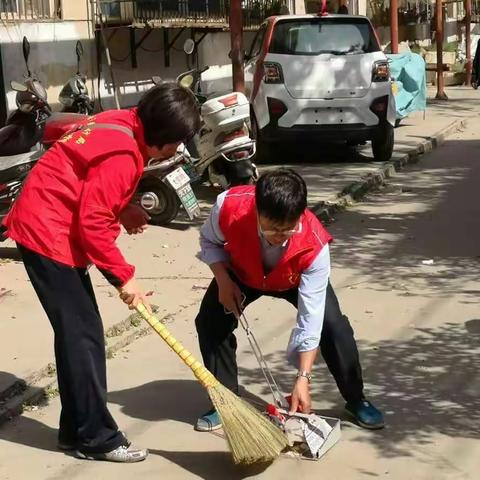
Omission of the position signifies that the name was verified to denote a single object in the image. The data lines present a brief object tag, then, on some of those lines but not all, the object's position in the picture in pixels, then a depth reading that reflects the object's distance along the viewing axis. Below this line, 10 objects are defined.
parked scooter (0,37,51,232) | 7.73
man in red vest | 3.82
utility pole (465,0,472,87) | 25.11
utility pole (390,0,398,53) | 19.28
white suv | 11.66
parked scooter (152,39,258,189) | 8.73
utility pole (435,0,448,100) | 20.50
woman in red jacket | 3.84
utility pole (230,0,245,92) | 10.40
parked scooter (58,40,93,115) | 10.54
